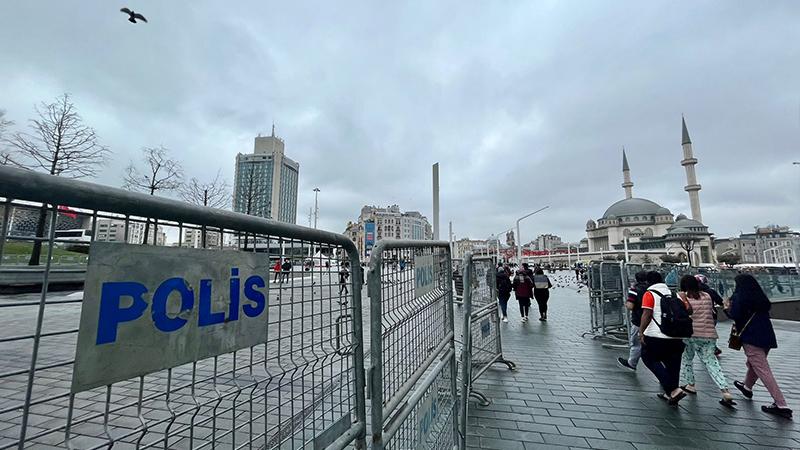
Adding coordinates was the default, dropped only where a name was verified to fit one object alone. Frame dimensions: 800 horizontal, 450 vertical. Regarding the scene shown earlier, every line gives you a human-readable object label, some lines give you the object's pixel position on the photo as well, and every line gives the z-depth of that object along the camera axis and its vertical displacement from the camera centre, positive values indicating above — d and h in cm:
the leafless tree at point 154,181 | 1830 +445
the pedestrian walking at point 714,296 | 638 -51
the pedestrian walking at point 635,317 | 600 -82
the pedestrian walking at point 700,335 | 487 -91
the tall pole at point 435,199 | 675 +129
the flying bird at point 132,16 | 1105 +780
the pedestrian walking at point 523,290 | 1101 -66
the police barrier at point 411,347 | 179 -51
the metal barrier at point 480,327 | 356 -83
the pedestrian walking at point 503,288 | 1096 -60
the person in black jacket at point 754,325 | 454 -74
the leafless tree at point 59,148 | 1540 +528
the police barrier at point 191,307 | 83 -11
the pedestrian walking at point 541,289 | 1070 -62
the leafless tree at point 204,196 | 2027 +417
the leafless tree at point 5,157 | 1394 +442
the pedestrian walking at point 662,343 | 460 -96
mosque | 7650 +1088
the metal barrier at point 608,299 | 839 -73
